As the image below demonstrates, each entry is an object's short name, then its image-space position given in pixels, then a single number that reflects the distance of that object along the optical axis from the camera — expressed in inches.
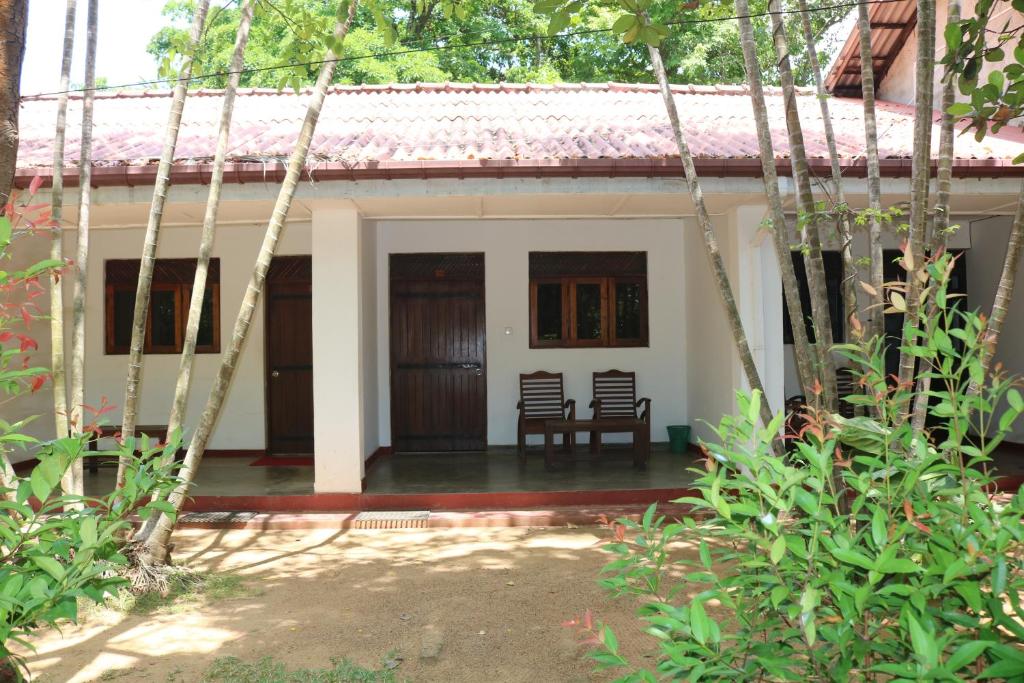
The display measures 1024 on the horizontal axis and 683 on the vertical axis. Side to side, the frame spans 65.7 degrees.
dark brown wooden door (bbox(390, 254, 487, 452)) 384.8
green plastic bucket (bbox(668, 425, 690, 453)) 369.7
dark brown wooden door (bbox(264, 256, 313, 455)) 372.5
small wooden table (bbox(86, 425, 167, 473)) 335.6
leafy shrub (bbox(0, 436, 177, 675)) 62.1
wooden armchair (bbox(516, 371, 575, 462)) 362.6
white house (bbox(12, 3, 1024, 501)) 278.8
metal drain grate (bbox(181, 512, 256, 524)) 264.1
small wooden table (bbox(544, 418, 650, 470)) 323.3
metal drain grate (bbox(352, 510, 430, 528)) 261.3
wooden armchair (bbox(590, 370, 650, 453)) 372.2
